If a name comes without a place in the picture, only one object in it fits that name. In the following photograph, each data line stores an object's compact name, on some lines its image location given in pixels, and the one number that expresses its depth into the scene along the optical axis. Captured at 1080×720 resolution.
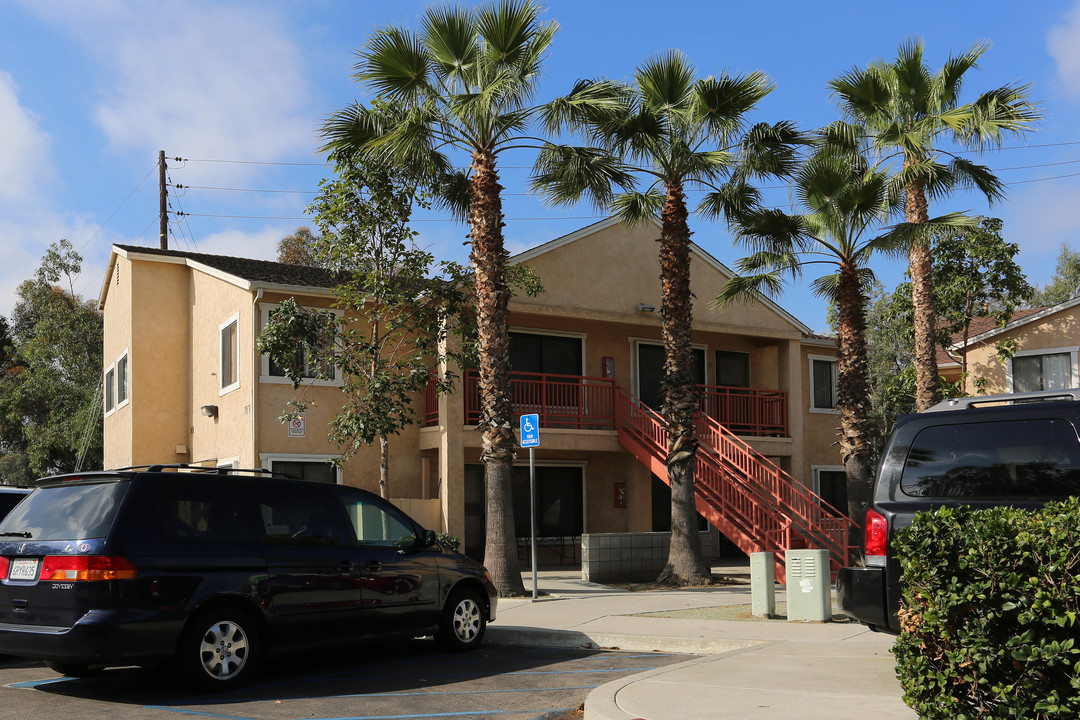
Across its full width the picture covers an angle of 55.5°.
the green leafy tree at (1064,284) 45.72
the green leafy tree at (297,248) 46.16
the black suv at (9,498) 10.47
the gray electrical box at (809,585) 11.35
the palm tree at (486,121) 15.00
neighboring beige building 24.97
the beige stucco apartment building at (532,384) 18.22
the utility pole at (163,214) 39.69
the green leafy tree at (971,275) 23.73
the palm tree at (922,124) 19.12
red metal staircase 16.84
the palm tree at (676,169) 16.56
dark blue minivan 7.51
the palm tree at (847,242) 18.22
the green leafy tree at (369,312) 15.73
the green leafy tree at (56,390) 34.50
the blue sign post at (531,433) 14.28
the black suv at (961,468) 6.72
